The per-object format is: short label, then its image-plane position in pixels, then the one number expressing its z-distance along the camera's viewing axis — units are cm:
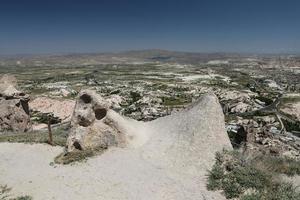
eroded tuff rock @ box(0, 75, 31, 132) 2446
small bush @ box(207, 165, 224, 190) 1189
